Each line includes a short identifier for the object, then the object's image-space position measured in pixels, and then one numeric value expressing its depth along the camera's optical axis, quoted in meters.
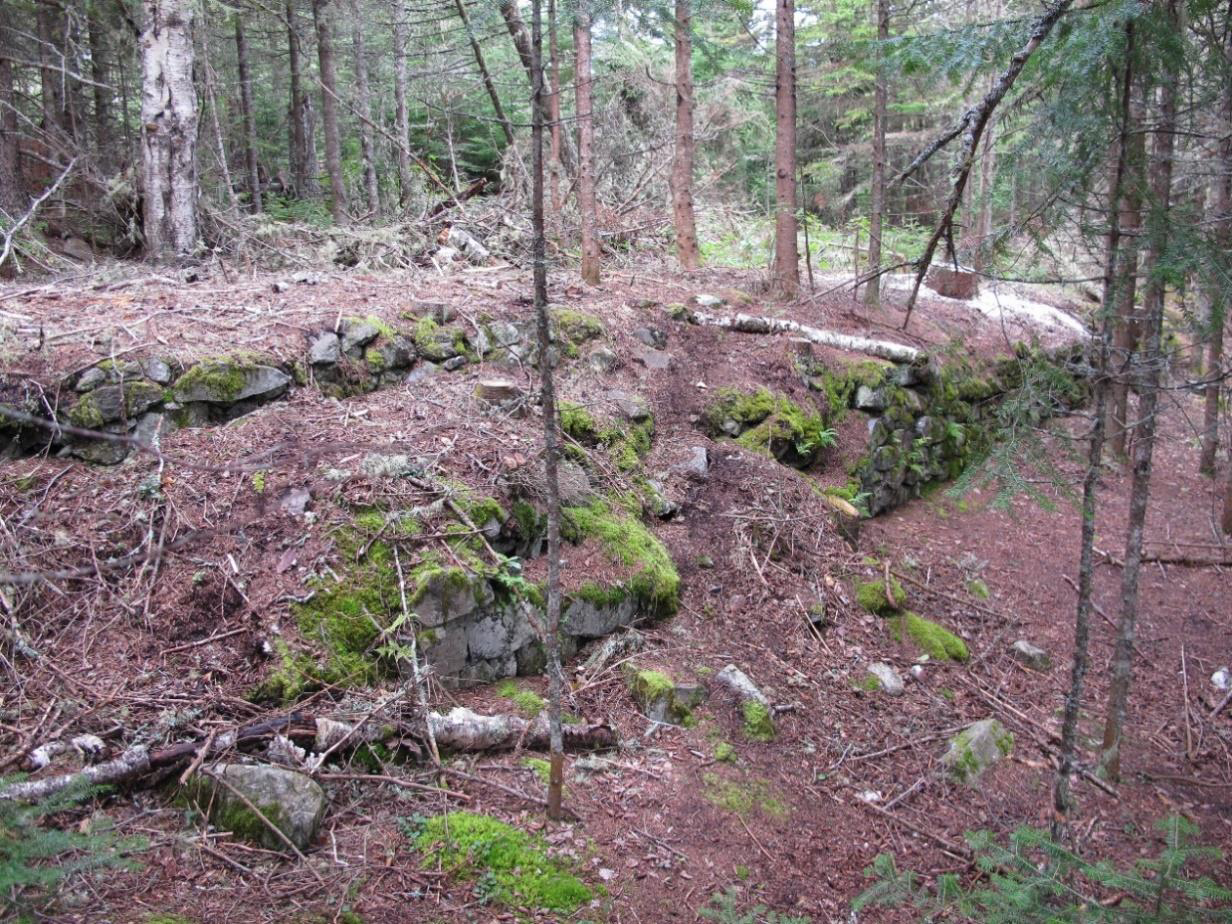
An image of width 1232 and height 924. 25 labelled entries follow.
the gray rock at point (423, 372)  6.96
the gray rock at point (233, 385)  5.79
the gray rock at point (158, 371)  5.70
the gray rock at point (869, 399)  9.73
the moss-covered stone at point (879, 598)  7.05
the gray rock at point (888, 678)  6.20
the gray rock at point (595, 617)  5.64
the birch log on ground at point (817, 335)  9.74
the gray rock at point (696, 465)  7.52
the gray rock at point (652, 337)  8.84
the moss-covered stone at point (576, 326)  8.20
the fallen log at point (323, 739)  3.64
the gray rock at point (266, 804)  3.71
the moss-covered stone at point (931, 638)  6.85
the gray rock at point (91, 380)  5.44
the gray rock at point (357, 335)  6.79
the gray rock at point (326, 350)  6.56
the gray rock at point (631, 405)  7.64
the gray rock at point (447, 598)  4.92
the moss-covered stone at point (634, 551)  6.08
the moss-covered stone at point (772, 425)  8.35
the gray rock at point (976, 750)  5.55
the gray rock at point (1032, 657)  7.13
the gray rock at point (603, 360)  8.08
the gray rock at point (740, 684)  5.62
